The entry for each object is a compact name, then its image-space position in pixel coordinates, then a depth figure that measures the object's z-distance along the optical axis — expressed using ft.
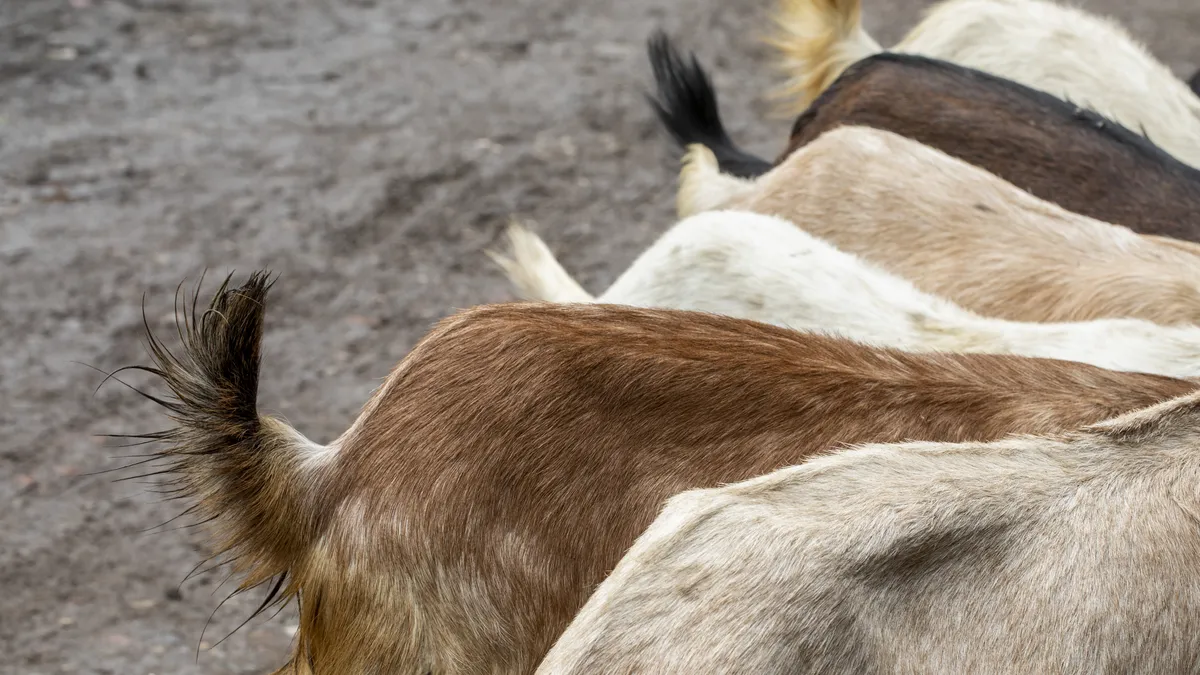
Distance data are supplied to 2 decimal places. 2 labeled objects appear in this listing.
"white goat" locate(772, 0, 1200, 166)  11.19
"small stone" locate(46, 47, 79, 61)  17.53
